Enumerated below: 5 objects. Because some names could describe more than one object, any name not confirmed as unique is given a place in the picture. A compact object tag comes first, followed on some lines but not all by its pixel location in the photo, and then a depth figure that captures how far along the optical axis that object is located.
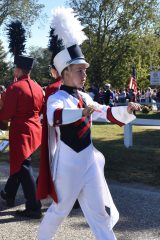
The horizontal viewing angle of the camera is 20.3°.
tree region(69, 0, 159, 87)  39.09
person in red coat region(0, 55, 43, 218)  5.37
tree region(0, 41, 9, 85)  55.27
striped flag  15.94
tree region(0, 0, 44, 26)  40.25
